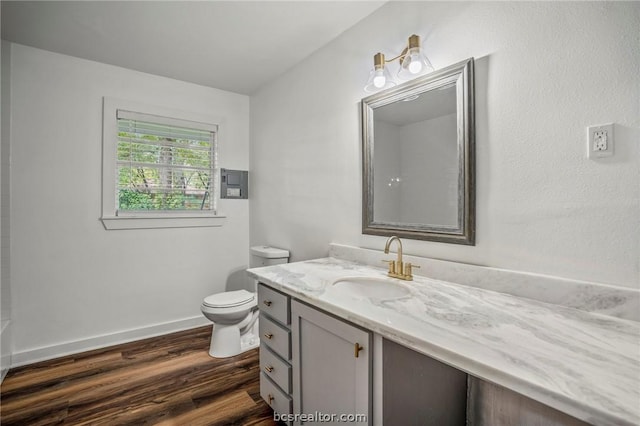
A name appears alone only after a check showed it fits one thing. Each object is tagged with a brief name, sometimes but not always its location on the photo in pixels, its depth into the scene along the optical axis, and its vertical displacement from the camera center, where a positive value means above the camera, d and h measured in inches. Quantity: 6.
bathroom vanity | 26.3 -14.5
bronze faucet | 59.2 -11.2
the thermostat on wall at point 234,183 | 121.9 +11.9
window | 100.2 +15.8
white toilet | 87.7 -31.9
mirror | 55.4 +11.3
